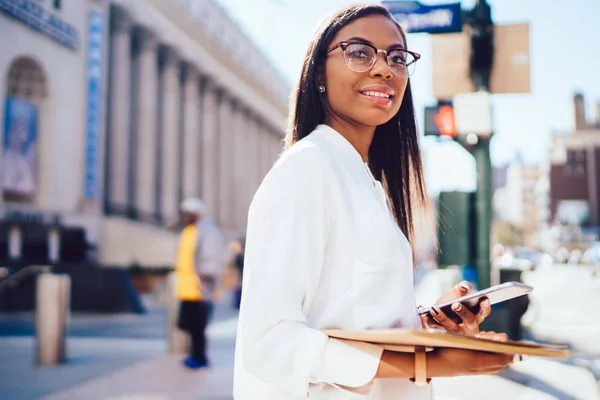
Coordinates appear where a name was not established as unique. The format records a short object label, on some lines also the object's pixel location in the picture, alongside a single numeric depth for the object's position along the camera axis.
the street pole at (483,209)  6.96
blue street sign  6.46
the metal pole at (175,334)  8.43
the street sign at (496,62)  6.95
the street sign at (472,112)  6.68
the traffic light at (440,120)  6.93
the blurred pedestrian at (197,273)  7.39
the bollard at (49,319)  7.55
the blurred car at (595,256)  38.82
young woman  1.19
